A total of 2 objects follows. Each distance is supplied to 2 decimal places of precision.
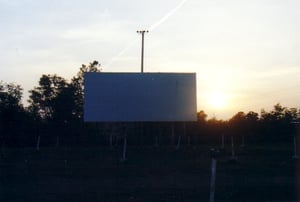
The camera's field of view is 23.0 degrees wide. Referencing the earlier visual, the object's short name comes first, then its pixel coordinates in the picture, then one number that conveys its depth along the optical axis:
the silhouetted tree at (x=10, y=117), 59.14
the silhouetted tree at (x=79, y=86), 73.56
